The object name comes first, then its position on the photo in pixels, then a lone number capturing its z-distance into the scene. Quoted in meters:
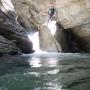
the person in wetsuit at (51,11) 11.32
